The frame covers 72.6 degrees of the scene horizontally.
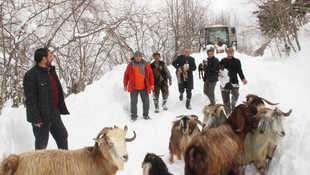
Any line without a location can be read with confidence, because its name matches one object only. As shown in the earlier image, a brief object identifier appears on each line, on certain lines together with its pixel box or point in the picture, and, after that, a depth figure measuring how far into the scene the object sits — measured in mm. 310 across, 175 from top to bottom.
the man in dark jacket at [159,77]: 7199
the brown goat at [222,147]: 2428
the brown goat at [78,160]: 2410
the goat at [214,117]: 3737
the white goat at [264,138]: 2912
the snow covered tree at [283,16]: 11570
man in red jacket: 6363
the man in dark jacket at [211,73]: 6348
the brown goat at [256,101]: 3815
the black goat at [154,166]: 2646
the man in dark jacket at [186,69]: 7031
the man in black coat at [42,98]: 3195
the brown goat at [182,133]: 3743
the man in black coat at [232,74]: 5484
